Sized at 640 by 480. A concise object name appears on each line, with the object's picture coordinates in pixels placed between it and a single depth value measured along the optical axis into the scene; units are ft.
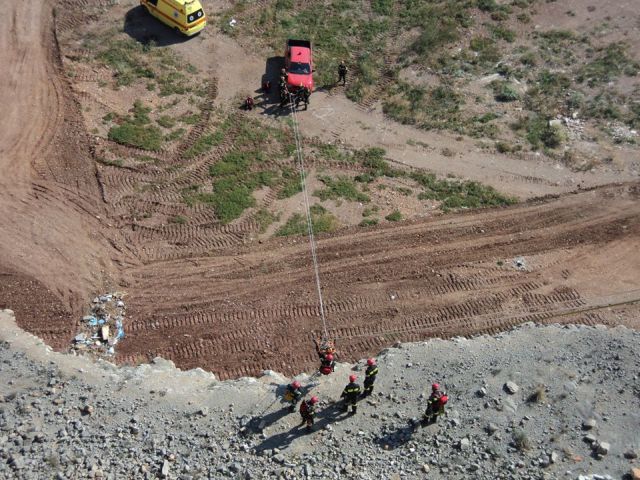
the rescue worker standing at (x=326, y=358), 61.93
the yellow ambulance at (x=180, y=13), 100.68
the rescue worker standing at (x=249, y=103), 94.32
